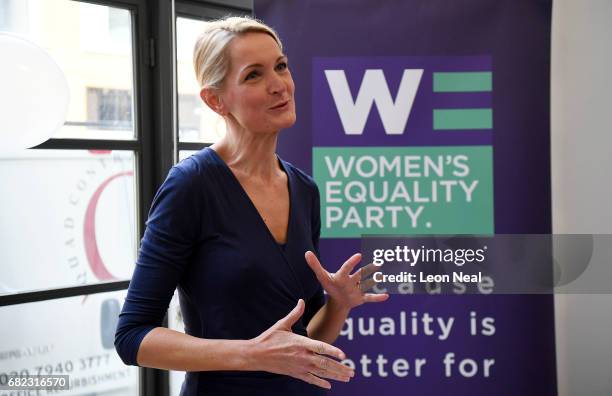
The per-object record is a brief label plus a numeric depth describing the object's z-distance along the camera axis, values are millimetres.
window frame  3047
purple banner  2523
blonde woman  1187
